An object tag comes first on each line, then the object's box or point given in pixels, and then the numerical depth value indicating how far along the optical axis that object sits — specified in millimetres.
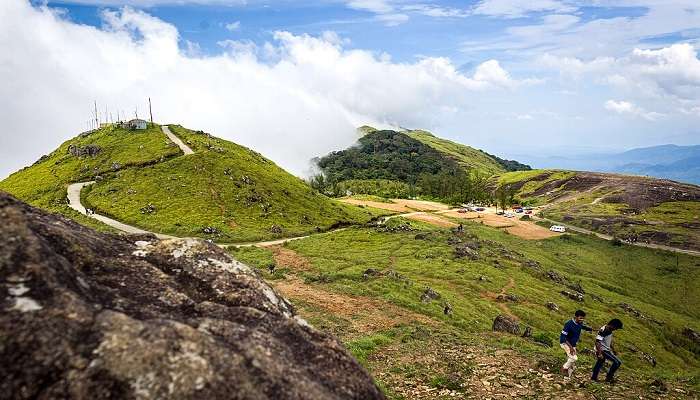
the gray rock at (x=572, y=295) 63312
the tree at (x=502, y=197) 183125
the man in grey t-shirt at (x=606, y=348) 21797
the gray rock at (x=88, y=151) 138750
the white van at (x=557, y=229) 143750
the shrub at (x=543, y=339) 36744
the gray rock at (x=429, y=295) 44481
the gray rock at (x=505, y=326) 38188
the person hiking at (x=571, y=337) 21914
